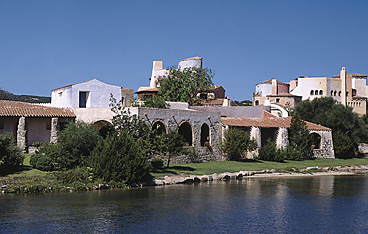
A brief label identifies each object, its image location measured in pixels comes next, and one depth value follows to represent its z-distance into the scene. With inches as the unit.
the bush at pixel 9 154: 1098.1
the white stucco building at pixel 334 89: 3585.1
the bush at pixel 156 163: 1311.5
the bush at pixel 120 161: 1096.2
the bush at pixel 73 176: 1083.9
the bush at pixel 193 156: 1497.8
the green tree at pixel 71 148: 1165.1
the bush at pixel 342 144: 1947.6
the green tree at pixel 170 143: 1278.3
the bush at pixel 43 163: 1146.0
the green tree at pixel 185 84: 2298.2
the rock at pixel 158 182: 1168.2
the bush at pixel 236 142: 1604.3
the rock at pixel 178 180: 1205.1
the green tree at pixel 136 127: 1290.6
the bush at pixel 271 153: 1694.9
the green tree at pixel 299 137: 1820.9
